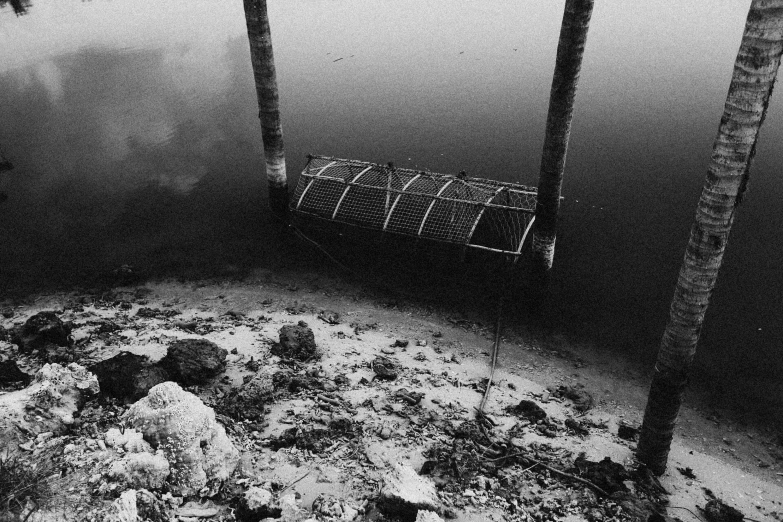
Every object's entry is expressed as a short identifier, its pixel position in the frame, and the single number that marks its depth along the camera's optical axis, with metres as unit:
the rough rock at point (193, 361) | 7.27
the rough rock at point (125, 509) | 4.37
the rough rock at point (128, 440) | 5.26
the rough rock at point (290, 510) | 4.99
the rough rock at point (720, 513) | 5.96
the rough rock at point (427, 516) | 4.91
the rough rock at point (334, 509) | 5.14
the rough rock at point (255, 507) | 4.92
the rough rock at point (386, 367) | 8.23
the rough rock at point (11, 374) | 6.82
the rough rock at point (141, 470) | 4.83
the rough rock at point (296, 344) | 8.47
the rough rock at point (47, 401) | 5.52
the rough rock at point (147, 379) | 6.45
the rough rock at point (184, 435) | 5.15
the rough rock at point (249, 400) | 6.68
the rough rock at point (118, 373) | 6.54
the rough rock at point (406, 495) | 5.15
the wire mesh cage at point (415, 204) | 12.05
